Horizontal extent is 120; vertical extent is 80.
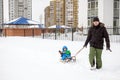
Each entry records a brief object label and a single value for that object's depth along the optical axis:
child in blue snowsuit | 10.65
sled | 10.56
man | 8.73
